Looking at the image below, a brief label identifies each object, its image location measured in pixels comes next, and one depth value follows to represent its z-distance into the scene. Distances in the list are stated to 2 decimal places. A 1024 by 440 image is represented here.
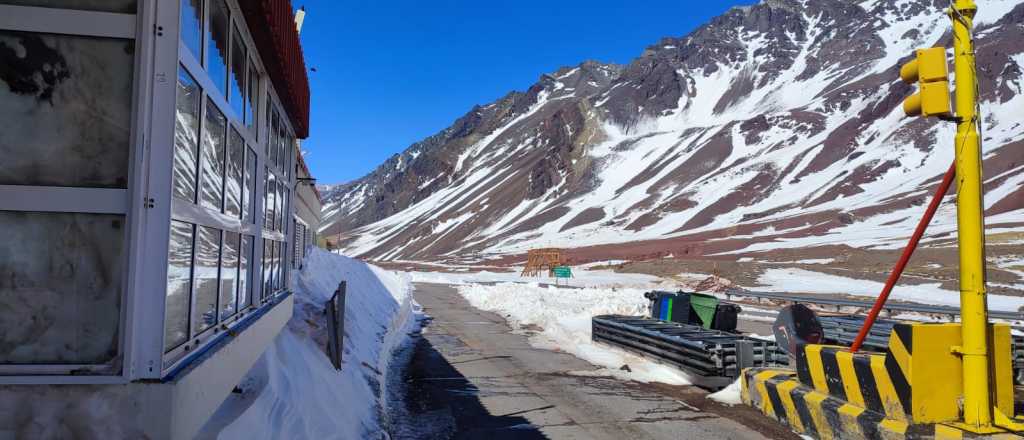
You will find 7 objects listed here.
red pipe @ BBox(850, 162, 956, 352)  5.63
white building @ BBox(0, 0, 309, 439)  3.16
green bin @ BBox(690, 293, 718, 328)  13.41
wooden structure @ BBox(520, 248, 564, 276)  60.12
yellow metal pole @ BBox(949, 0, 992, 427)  5.13
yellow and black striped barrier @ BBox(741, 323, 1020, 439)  5.49
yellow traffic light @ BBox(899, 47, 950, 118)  5.18
